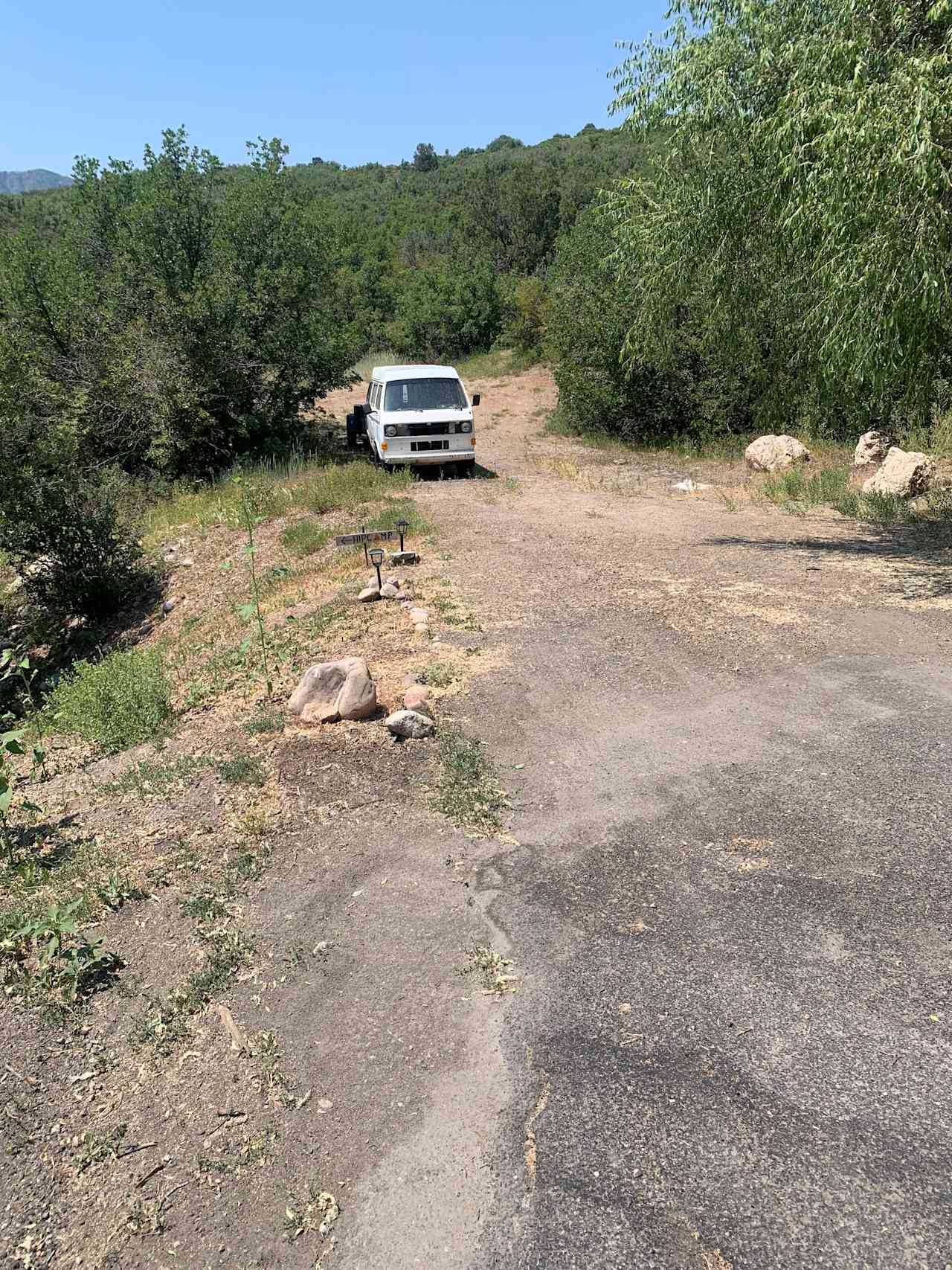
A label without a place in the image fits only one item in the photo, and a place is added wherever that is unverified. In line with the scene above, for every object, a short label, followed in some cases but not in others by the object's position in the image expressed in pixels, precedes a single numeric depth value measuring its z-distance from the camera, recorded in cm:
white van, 1517
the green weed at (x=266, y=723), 567
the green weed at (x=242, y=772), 503
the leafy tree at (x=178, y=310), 1602
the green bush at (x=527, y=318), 3572
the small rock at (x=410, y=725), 536
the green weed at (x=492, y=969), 332
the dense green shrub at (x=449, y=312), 3794
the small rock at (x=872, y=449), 1433
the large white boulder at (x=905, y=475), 1216
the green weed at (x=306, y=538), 1109
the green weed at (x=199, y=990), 322
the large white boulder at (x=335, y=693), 559
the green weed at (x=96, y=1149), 273
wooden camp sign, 1080
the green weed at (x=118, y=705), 630
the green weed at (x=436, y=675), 627
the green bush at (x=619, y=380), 1838
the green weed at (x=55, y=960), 351
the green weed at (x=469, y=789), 454
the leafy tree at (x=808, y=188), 742
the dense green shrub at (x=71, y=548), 1149
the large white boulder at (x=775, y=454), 1543
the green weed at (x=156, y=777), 518
